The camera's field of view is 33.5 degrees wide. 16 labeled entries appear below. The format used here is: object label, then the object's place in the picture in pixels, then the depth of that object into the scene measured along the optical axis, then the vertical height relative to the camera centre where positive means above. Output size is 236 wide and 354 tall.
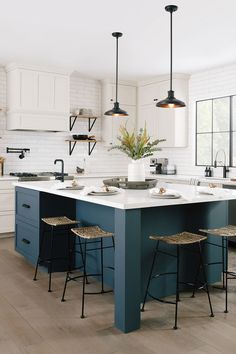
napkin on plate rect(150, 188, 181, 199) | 3.17 -0.23
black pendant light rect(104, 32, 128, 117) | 5.19 +0.70
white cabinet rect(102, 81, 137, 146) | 7.63 +1.15
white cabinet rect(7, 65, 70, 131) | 6.42 +1.10
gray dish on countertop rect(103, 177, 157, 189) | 3.96 -0.19
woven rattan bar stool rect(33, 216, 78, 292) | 3.80 -0.69
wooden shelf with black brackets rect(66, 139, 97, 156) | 7.33 +0.42
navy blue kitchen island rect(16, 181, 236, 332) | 2.86 -0.54
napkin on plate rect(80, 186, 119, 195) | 3.42 -0.22
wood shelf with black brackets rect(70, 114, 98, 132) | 7.30 +0.87
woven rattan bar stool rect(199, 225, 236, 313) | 3.28 -0.74
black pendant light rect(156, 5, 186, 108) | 4.14 +0.70
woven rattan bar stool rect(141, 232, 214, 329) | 3.04 -0.59
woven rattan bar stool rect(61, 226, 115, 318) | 3.25 -0.75
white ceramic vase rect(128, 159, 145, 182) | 4.18 -0.07
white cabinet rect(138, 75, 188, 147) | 7.15 +0.96
